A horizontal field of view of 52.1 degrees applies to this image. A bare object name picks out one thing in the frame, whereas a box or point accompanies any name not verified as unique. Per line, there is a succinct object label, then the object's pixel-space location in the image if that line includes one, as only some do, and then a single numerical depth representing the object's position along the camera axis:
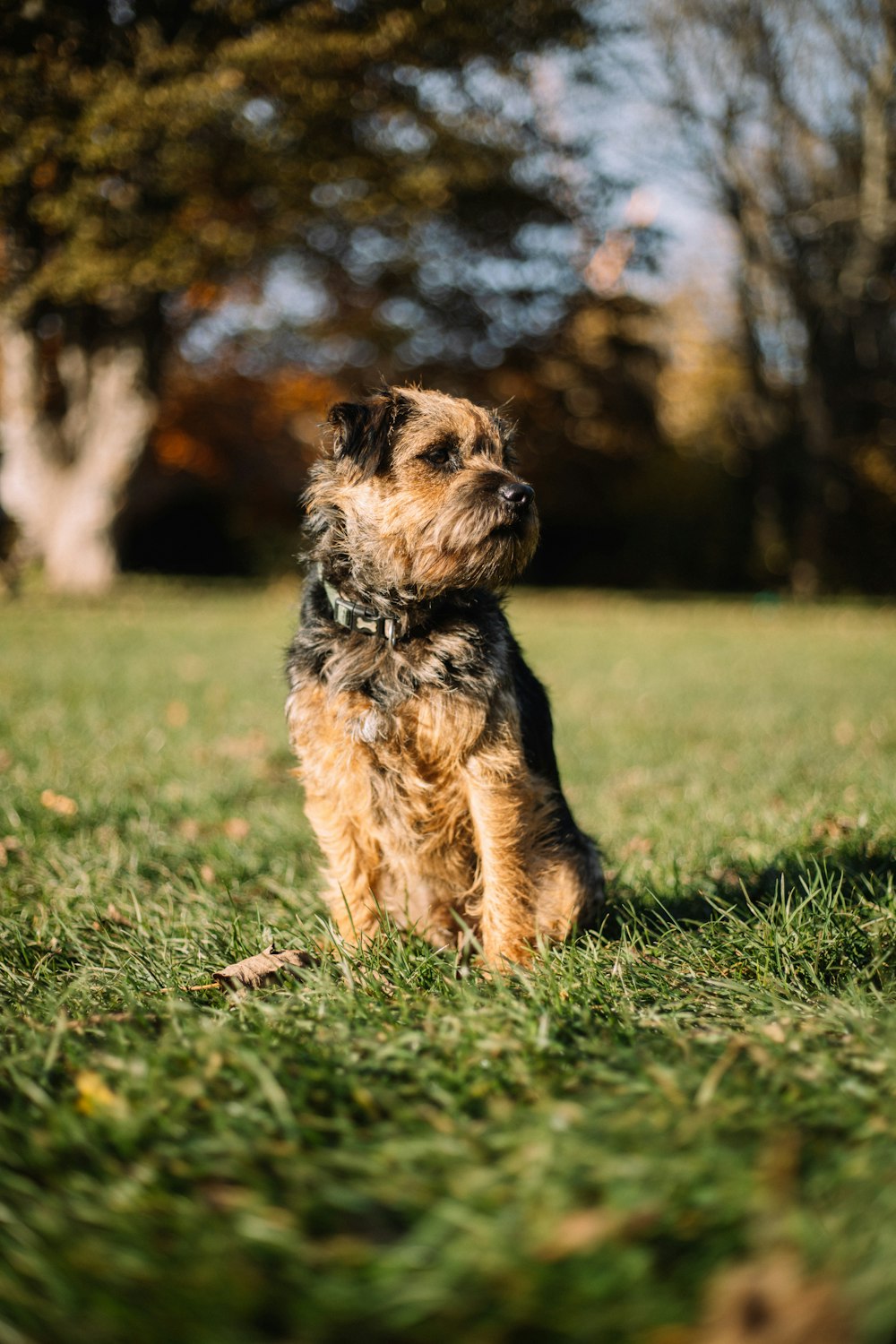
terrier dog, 3.15
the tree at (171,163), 14.35
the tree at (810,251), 21.27
